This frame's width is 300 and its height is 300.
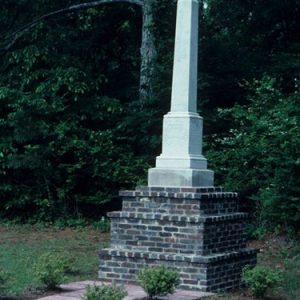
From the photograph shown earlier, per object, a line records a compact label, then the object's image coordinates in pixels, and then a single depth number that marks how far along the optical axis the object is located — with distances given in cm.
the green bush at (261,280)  832
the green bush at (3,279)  829
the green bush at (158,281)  768
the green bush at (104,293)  688
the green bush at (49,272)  822
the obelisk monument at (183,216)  866
